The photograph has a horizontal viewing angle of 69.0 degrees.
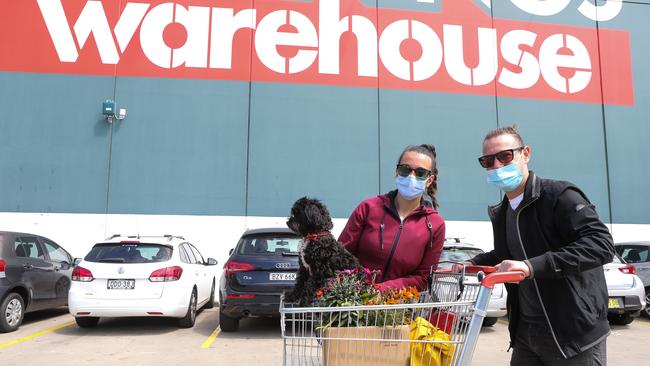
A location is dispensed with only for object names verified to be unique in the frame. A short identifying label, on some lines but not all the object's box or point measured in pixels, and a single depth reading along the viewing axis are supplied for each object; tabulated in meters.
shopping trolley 1.90
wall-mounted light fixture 11.41
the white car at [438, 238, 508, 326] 7.32
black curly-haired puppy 2.69
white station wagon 7.16
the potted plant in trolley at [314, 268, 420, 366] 1.92
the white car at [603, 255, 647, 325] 7.84
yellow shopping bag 1.93
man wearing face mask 2.03
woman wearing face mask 2.61
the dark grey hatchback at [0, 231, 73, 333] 7.26
